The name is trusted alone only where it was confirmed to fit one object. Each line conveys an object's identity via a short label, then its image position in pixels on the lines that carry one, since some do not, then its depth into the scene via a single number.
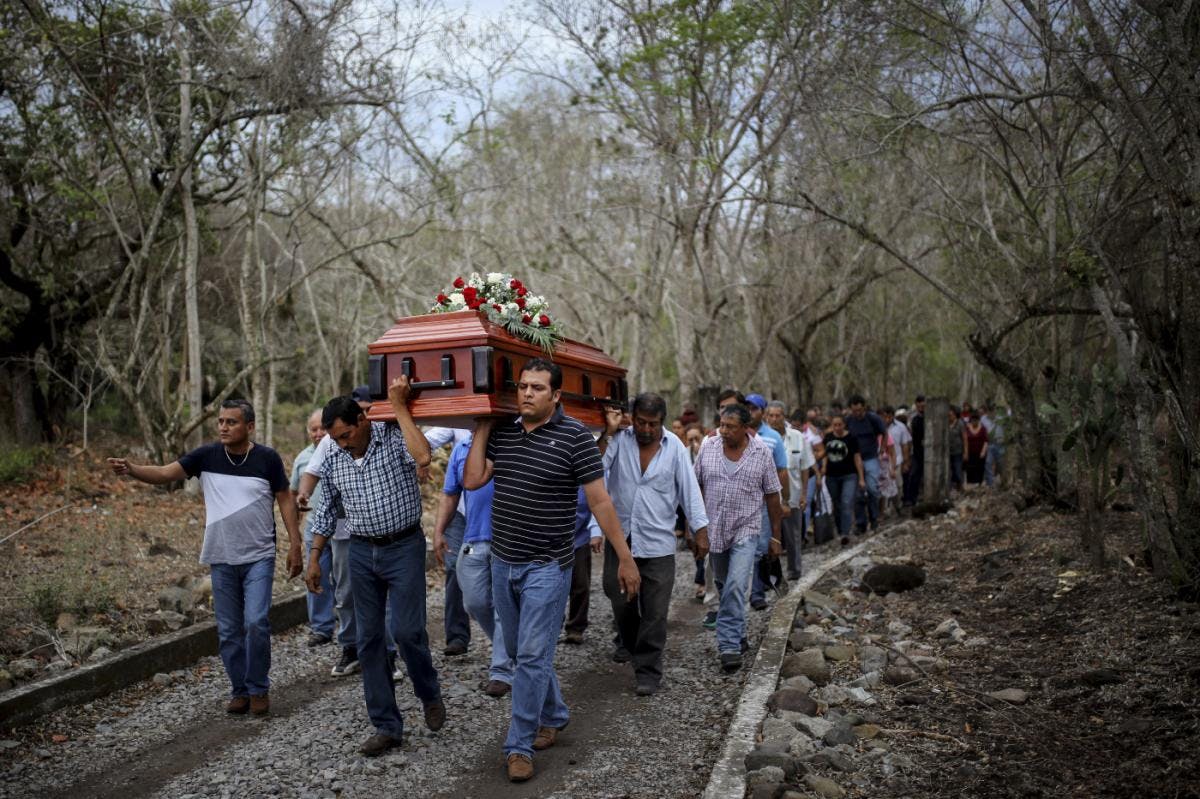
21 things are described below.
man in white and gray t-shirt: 6.61
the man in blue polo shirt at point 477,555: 7.44
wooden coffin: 5.47
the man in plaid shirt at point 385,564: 5.86
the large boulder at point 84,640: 7.57
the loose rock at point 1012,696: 6.29
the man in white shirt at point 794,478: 11.37
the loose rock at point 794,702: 6.27
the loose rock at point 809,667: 7.11
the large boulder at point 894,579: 10.41
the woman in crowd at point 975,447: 22.17
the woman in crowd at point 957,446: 21.30
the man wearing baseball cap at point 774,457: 9.80
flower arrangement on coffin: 5.99
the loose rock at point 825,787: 4.96
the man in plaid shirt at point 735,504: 7.84
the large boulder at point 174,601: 9.05
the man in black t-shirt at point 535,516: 5.44
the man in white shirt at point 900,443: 17.70
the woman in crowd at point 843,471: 14.60
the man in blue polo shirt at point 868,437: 15.05
